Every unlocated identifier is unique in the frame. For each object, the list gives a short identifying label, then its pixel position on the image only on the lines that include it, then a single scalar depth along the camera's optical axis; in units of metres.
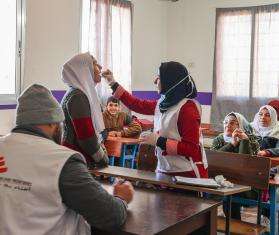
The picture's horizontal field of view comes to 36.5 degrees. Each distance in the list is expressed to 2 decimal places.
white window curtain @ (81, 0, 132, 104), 5.62
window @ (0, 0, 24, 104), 4.58
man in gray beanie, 1.35
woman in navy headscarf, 2.40
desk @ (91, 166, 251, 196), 1.98
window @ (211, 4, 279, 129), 6.37
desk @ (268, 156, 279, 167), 3.61
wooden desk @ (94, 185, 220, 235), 1.47
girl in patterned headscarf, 3.57
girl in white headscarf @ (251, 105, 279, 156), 4.50
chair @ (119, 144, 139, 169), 4.73
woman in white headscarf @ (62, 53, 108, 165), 2.24
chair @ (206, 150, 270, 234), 2.74
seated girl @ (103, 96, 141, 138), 5.32
